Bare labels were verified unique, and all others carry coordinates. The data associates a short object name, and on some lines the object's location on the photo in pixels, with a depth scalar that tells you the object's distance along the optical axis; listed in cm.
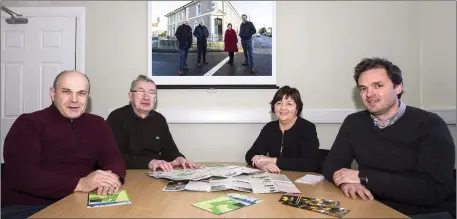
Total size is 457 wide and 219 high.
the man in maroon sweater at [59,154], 147
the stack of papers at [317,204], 116
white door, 344
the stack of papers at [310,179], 171
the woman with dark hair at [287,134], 233
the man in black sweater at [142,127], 248
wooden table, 112
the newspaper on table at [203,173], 167
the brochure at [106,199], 124
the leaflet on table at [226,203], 116
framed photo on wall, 340
